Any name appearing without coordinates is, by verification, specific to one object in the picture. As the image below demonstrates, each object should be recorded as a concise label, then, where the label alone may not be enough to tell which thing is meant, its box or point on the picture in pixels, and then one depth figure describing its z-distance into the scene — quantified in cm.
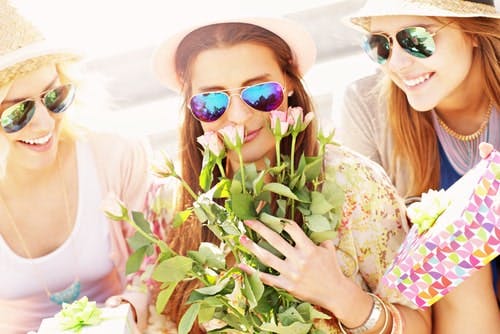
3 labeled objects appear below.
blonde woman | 246
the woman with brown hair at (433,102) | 216
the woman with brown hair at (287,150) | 197
